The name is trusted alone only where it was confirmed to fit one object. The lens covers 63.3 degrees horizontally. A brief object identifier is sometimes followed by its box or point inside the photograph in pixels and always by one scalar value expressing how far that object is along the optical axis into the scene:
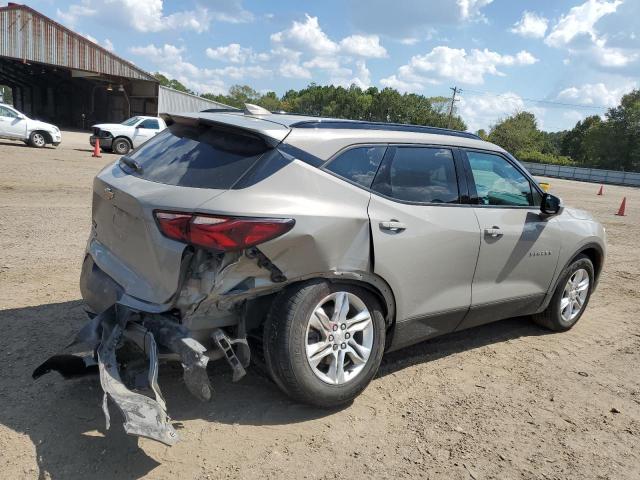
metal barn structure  34.28
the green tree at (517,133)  86.56
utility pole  81.28
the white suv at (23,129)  19.80
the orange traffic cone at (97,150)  19.95
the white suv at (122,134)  21.06
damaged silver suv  2.85
